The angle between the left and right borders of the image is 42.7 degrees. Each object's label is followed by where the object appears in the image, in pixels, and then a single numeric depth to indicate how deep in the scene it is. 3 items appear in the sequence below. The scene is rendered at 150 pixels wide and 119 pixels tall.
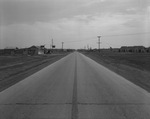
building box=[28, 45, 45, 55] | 89.22
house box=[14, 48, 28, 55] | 98.32
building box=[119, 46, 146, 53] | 146.50
